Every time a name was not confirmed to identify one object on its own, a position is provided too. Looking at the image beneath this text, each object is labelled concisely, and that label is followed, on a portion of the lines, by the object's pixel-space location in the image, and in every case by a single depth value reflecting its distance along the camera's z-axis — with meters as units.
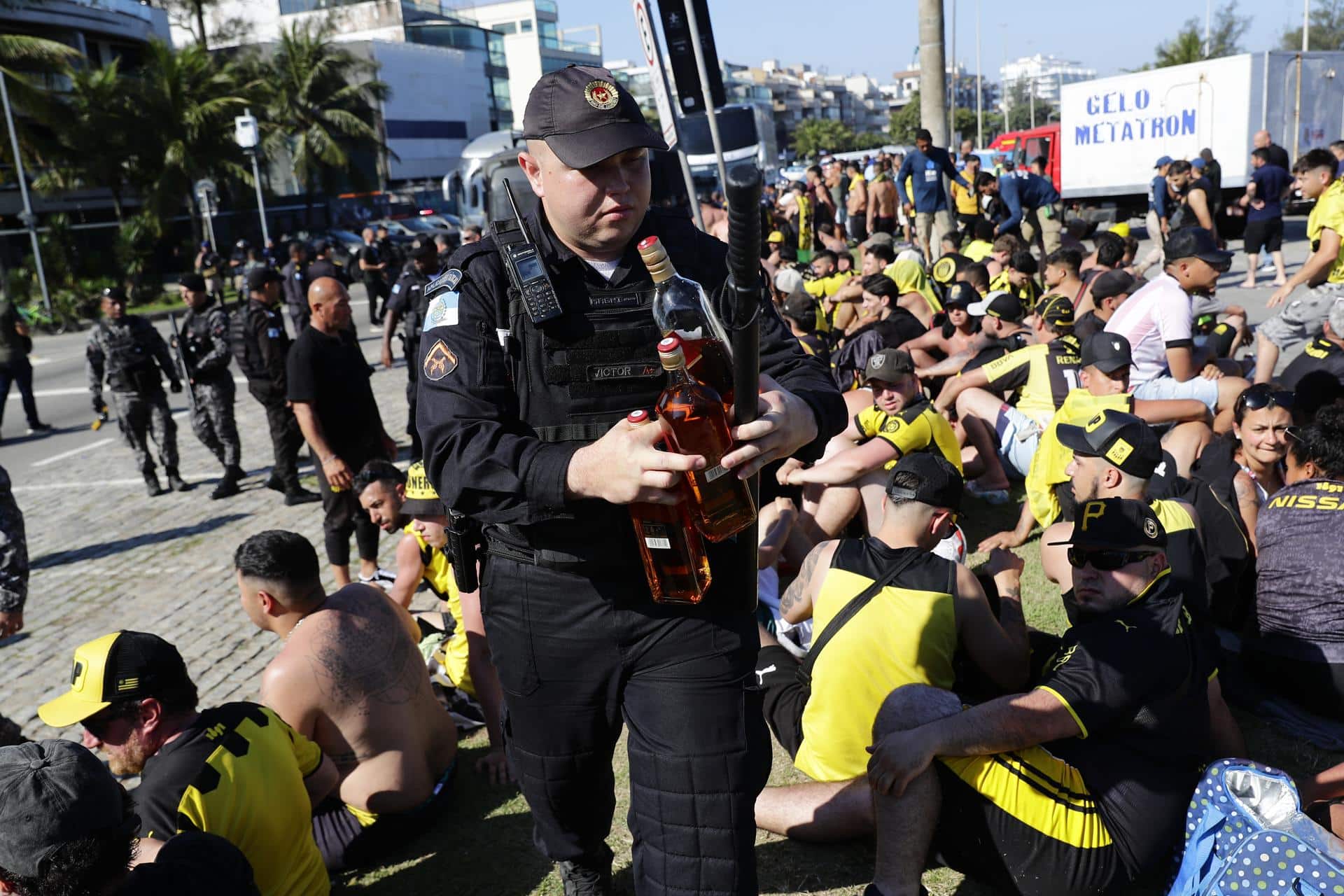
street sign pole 6.86
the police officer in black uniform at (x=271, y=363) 8.57
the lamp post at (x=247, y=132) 22.11
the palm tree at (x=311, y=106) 41.03
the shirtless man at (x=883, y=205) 19.86
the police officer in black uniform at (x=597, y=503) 2.14
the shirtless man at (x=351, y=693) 3.66
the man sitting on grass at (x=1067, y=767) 2.95
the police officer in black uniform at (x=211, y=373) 9.23
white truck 19.89
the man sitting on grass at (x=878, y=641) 3.45
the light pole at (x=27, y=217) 24.47
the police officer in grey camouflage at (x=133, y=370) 9.21
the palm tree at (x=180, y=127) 32.03
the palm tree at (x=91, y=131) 29.89
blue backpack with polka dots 2.53
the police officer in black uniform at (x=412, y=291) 9.98
